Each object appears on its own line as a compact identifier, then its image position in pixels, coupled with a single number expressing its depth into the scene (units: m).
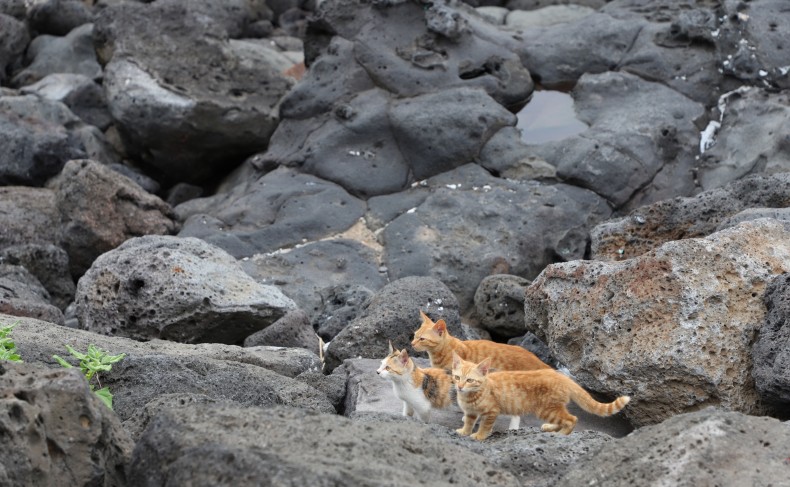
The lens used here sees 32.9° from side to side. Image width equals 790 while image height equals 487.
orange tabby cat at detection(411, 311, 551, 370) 10.15
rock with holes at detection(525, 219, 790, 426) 9.00
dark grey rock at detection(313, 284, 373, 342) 12.62
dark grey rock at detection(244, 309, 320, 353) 11.70
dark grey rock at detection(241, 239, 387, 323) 14.27
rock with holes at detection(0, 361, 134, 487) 6.11
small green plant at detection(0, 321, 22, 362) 7.68
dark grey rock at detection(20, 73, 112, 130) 20.75
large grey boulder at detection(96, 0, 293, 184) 18.33
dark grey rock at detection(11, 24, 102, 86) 22.75
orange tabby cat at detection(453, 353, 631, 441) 8.49
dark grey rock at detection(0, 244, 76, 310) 14.66
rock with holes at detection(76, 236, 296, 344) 11.34
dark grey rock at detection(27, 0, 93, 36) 24.20
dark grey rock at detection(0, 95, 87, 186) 17.58
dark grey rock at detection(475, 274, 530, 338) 12.81
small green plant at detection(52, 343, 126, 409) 7.93
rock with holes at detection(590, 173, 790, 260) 11.91
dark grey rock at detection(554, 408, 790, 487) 6.05
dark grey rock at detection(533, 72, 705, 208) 15.29
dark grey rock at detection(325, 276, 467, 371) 11.24
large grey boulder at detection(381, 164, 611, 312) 14.54
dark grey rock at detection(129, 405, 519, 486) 5.66
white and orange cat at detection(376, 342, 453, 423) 9.06
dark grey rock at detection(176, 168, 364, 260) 15.10
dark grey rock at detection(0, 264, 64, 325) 11.90
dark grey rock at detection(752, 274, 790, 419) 8.59
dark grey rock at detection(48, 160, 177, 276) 15.25
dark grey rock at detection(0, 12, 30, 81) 23.06
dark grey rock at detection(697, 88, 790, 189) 14.64
